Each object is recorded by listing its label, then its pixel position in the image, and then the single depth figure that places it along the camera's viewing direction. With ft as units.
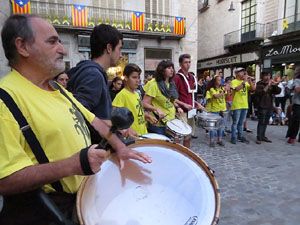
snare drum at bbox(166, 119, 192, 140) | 10.75
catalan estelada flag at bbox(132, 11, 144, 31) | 49.14
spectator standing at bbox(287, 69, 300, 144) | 18.42
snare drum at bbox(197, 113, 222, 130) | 15.79
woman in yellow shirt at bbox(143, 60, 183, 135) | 11.73
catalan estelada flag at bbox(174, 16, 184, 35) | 52.24
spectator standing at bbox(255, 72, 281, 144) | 19.04
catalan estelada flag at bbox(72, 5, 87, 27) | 45.19
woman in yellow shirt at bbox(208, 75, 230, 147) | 18.69
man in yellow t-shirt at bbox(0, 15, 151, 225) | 2.75
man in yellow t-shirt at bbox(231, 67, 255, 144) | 18.81
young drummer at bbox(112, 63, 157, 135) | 9.62
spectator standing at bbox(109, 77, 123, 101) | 16.76
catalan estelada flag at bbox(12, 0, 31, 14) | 41.55
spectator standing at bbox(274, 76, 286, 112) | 31.43
